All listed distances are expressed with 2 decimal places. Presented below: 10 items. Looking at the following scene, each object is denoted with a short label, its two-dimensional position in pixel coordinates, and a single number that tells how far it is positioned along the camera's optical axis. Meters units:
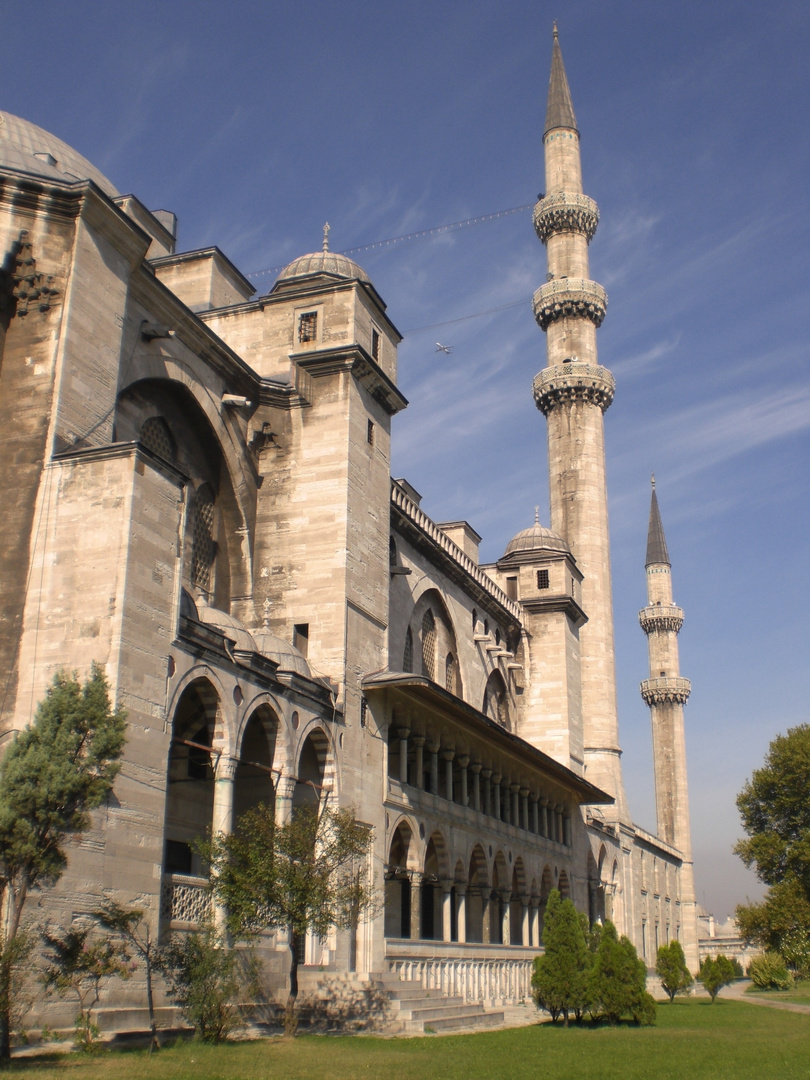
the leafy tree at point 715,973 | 35.44
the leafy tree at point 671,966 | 36.25
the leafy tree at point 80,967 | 12.45
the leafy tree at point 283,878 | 15.52
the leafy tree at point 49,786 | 11.34
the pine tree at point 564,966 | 21.53
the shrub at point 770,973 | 56.68
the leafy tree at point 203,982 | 14.16
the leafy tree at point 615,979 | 21.75
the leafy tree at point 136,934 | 13.55
